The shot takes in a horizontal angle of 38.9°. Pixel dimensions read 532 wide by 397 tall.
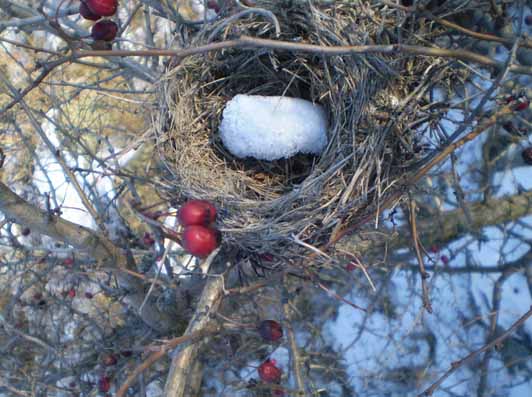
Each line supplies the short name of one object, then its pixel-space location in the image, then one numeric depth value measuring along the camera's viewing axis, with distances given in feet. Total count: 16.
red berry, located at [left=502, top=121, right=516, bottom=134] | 0.99
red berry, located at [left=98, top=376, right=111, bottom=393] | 1.24
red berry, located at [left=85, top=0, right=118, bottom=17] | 0.80
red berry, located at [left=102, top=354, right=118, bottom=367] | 1.25
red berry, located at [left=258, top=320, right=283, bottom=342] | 1.00
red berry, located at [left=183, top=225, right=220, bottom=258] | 0.80
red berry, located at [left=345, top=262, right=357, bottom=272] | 1.15
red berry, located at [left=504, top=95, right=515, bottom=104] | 0.83
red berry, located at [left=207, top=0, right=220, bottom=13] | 1.06
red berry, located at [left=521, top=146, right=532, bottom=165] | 0.98
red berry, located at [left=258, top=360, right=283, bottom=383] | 1.07
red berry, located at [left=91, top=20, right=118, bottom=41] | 0.83
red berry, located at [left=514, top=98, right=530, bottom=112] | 0.91
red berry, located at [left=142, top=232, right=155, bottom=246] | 1.35
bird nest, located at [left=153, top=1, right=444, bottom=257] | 0.89
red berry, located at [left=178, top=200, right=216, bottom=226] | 0.81
